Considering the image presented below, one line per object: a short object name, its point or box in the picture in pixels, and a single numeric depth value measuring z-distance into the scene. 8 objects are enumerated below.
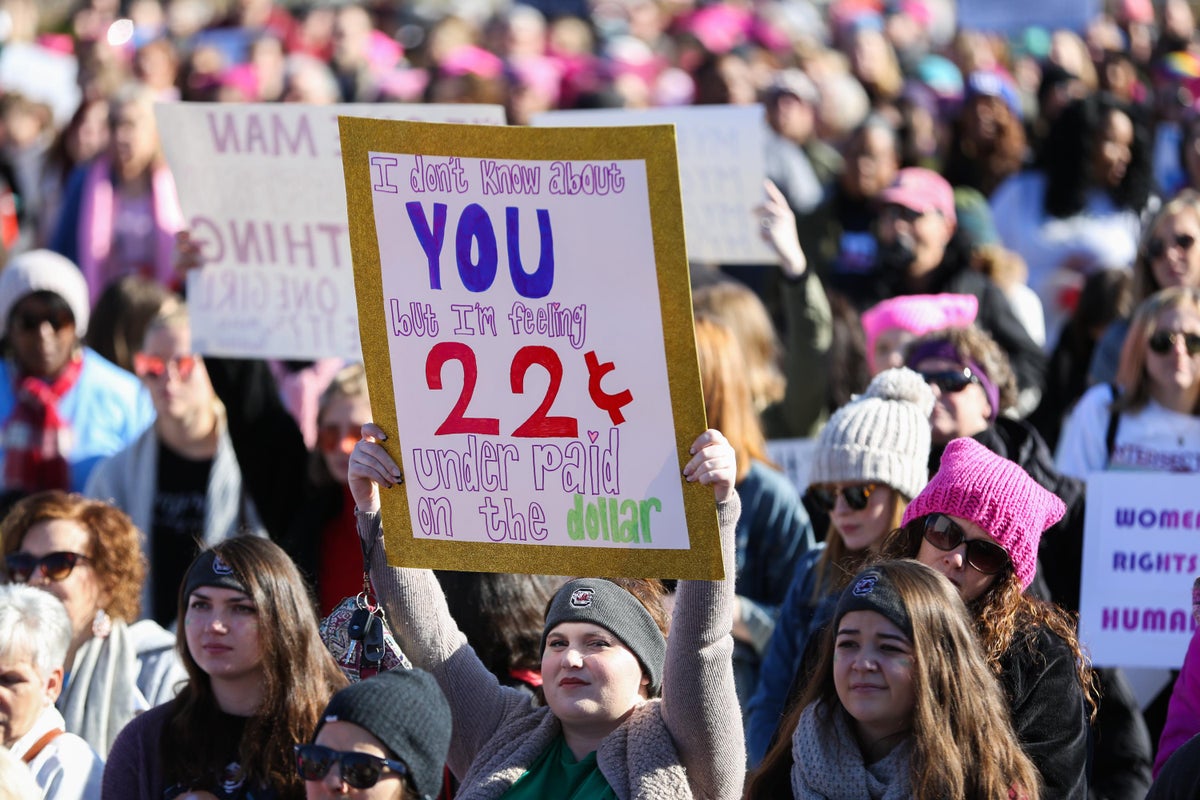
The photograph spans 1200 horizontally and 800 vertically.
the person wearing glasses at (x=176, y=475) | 13.62
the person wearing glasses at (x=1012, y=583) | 8.38
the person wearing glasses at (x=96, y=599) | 11.29
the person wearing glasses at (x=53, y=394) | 14.94
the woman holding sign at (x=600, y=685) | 8.33
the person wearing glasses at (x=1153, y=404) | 12.41
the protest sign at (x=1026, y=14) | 26.00
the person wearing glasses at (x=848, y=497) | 10.63
